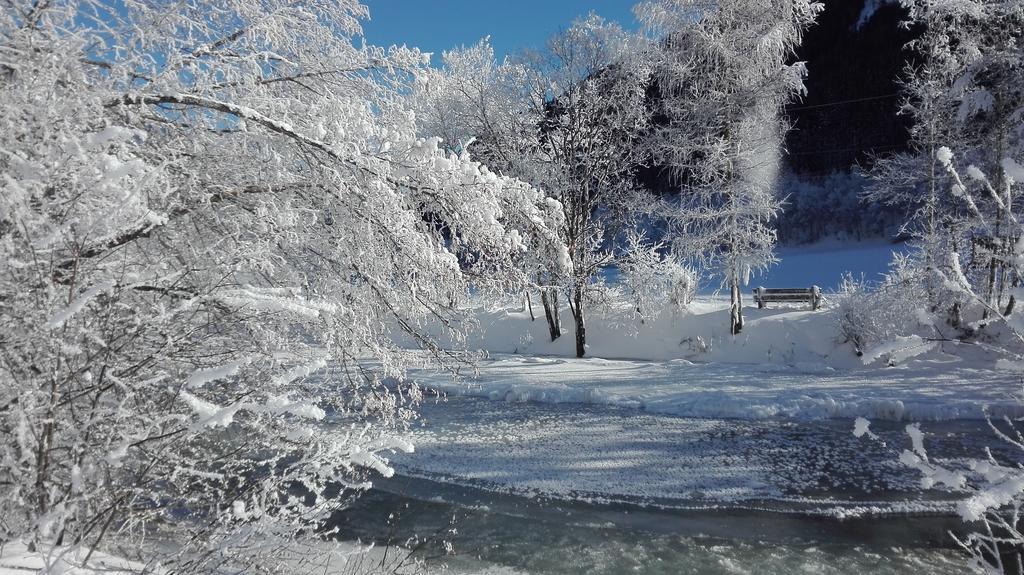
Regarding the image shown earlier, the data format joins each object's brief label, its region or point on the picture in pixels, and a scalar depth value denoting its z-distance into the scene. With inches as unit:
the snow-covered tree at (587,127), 602.5
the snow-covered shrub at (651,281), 653.9
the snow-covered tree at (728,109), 530.0
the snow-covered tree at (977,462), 68.4
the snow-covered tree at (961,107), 484.4
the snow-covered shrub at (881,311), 529.0
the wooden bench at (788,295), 660.7
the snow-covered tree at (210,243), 78.4
